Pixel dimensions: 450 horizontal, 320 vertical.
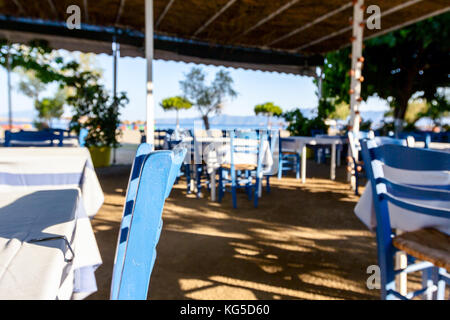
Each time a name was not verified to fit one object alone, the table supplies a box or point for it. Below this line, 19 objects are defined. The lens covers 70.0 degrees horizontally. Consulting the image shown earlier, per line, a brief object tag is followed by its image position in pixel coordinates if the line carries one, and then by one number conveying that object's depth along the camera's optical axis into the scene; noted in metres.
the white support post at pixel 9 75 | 6.40
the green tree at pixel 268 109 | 15.73
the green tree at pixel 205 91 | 13.70
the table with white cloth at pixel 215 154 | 4.22
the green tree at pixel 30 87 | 20.03
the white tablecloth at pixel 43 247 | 0.48
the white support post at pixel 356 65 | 5.00
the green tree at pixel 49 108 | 15.52
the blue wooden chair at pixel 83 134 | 5.44
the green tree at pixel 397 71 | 8.81
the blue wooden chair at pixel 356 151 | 4.29
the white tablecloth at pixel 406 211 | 1.31
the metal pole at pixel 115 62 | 7.23
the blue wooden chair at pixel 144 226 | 0.49
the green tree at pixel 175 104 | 16.23
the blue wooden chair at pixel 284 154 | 5.61
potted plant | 6.57
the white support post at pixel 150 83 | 4.63
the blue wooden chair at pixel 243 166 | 3.82
